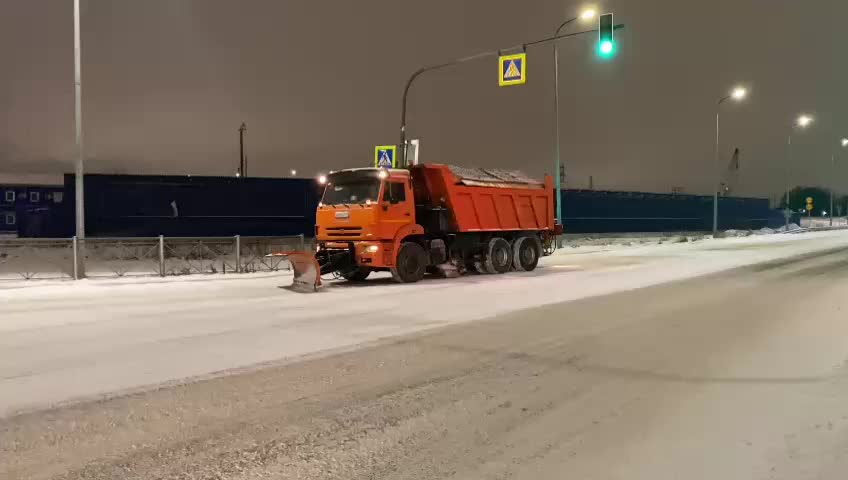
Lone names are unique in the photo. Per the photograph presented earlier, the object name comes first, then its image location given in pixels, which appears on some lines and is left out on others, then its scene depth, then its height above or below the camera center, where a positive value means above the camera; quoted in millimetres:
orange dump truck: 15352 +224
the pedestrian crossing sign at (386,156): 21969 +2644
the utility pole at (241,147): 55969 +7716
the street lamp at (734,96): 37906 +8283
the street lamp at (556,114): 24550 +5094
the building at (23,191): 63844 +4254
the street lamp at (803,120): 48794 +8599
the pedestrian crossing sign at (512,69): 18692 +4909
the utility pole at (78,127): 16766 +2851
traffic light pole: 18656 +5448
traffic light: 16433 +5156
